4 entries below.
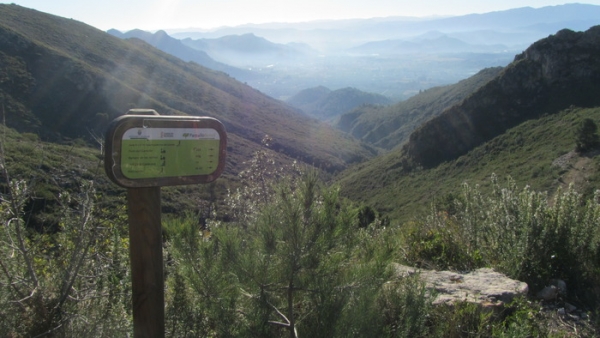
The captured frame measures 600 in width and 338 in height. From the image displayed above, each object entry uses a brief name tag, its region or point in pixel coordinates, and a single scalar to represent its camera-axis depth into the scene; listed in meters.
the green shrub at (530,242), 3.13
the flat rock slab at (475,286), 2.56
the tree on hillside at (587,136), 29.18
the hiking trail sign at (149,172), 1.63
